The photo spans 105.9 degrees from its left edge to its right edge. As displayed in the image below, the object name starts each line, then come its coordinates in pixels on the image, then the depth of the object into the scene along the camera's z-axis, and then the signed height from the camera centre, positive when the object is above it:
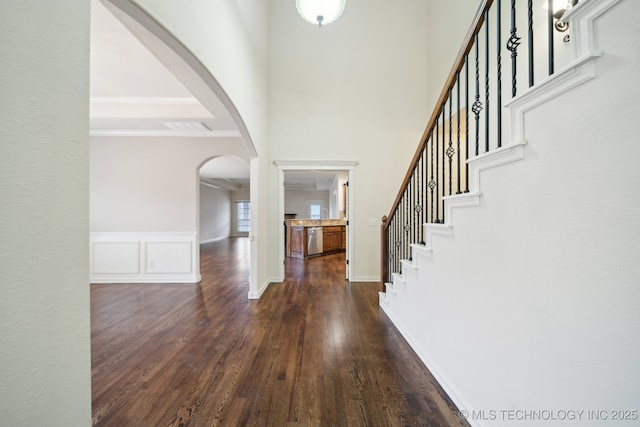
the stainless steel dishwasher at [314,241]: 6.75 -0.75
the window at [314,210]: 12.77 +0.23
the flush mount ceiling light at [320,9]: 2.92 +2.53
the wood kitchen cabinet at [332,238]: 7.25 -0.74
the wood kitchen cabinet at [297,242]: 6.61 -0.78
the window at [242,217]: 13.78 -0.15
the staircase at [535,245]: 0.75 -0.14
